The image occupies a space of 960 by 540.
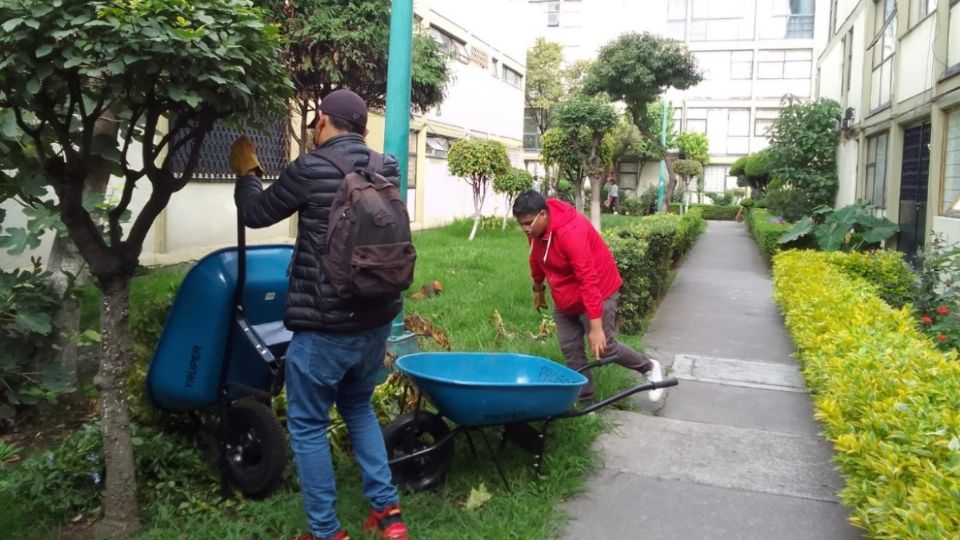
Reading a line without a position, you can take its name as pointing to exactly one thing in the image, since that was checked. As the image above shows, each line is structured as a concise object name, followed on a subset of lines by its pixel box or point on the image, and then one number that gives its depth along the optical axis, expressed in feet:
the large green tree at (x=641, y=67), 68.23
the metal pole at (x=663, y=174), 108.78
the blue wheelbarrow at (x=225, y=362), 11.41
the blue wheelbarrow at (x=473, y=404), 11.32
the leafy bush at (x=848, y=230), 40.09
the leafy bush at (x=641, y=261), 24.43
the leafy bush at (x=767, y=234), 45.74
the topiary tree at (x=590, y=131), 54.29
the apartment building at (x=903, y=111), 32.60
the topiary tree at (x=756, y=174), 87.78
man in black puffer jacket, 9.73
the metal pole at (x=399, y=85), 17.61
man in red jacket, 14.85
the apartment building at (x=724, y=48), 136.56
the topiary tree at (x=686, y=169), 115.44
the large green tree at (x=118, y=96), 8.71
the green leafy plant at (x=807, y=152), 55.36
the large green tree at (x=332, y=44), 25.30
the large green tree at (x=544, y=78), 120.26
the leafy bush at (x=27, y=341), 11.76
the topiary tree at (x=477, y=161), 52.34
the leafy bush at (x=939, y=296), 20.35
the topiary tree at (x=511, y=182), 55.62
